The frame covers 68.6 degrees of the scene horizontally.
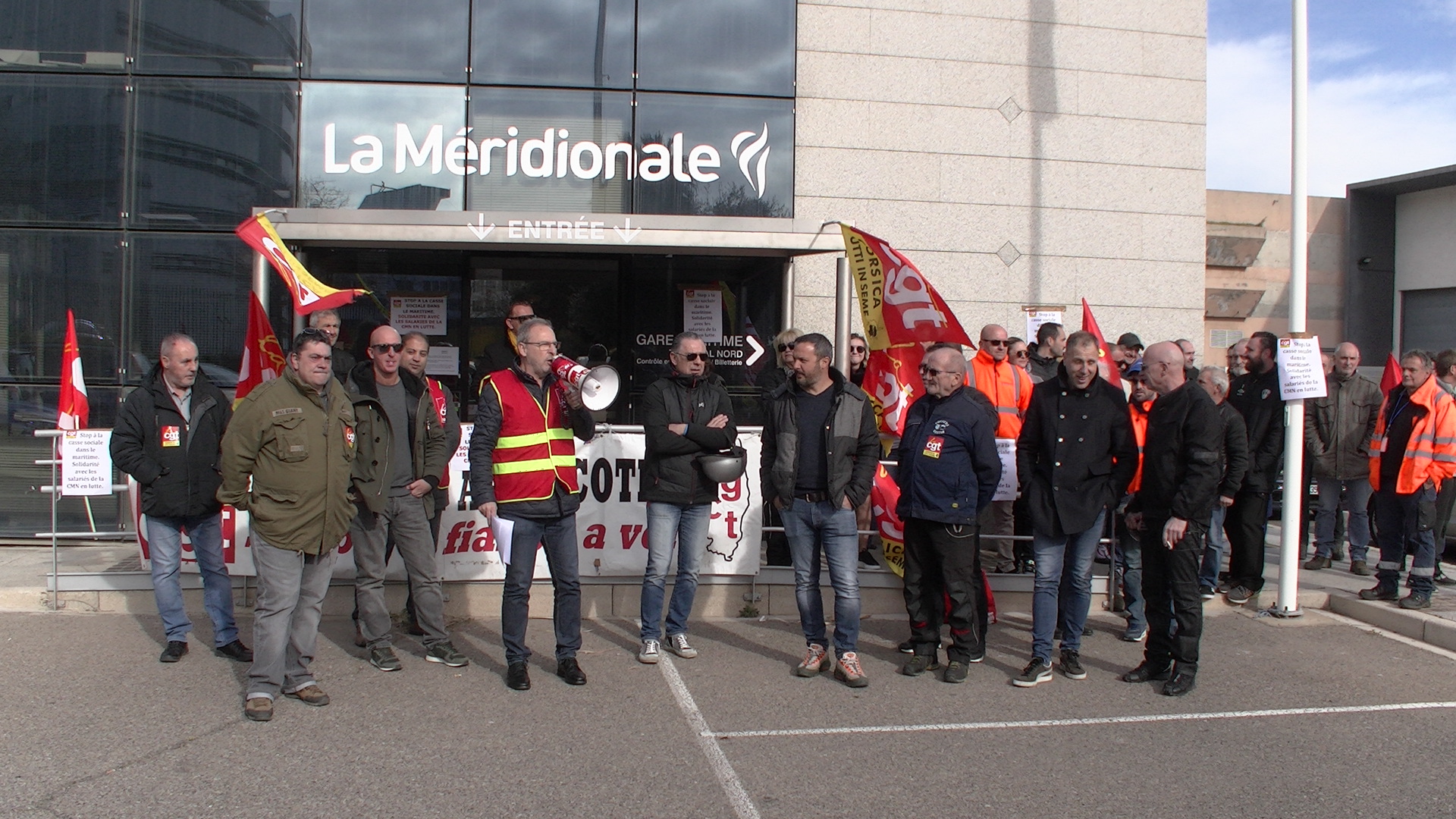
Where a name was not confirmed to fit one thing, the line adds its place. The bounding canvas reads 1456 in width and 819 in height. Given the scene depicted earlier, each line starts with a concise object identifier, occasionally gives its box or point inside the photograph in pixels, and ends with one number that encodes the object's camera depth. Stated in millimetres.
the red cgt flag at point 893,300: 7105
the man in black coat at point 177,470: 6129
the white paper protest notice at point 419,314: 10461
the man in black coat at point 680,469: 6223
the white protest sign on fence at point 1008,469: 7516
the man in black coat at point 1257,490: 7871
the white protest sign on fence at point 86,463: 7207
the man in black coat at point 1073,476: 6039
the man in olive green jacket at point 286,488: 5262
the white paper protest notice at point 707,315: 10641
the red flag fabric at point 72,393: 7480
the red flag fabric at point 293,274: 7340
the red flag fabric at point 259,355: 7680
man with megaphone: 5809
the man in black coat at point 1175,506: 5816
